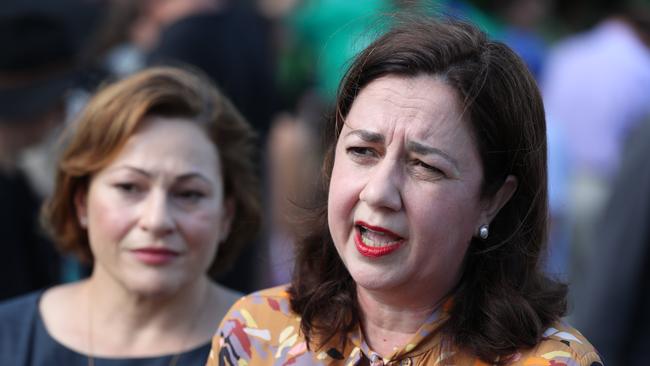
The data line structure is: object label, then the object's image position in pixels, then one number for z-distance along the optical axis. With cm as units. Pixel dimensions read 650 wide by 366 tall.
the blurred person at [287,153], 1448
